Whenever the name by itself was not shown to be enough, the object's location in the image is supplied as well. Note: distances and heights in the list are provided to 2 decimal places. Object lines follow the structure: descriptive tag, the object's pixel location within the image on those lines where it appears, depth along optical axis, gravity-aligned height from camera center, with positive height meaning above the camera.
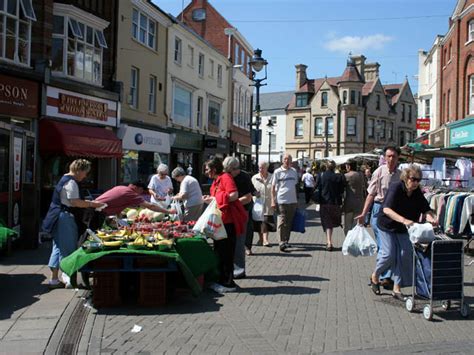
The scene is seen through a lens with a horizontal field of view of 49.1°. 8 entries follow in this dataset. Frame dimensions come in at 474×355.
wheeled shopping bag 5.76 -1.02
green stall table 5.86 -0.99
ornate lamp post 18.86 +4.14
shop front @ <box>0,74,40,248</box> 9.70 +0.21
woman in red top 6.97 -0.65
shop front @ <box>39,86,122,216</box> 13.64 +1.00
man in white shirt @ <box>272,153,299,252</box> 10.55 -0.35
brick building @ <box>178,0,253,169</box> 36.84 +9.47
